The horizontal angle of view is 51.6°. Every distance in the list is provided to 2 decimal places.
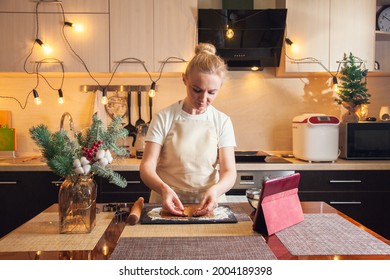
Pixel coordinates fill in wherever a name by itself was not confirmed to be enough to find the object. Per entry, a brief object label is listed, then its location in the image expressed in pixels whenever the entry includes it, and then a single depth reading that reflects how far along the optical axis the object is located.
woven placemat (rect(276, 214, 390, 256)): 0.94
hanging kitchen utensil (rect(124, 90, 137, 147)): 2.89
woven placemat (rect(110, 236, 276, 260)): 0.89
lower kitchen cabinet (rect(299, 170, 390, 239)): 2.42
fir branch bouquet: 1.06
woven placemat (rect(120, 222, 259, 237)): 1.06
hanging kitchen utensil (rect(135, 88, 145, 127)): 2.90
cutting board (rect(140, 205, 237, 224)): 1.17
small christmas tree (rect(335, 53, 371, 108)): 2.56
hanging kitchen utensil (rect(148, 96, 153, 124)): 2.90
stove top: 2.50
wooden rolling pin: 1.16
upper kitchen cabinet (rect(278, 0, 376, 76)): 2.63
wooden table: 0.90
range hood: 2.59
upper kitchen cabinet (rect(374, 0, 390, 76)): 2.93
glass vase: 1.10
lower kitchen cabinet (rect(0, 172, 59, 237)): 2.41
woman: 1.52
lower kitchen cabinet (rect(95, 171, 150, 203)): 2.40
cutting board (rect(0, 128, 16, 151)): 2.80
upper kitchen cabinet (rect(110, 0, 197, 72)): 2.60
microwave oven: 2.56
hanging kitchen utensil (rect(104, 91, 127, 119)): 2.91
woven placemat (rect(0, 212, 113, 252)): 0.97
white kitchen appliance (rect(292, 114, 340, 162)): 2.48
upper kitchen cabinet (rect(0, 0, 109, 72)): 2.57
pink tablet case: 1.08
